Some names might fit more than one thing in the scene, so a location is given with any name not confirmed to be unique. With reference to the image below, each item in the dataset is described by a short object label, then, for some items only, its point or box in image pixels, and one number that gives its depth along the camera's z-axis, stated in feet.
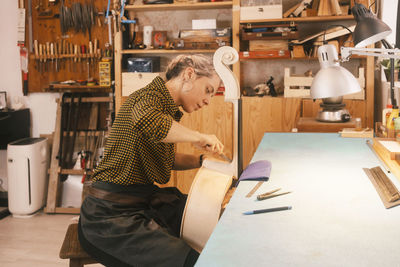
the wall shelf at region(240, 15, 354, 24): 12.17
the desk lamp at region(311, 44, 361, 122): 6.89
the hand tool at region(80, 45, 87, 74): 14.35
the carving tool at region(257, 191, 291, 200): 4.83
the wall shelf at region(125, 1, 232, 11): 12.95
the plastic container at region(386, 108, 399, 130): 7.99
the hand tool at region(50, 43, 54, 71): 14.43
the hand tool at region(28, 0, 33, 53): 14.68
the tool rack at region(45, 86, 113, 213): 14.28
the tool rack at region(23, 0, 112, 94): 14.30
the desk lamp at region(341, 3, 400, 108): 6.07
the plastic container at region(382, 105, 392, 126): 8.72
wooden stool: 5.95
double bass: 5.51
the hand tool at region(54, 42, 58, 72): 14.47
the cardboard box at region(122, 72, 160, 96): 13.44
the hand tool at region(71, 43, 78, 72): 14.37
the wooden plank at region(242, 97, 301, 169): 12.43
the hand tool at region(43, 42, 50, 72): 14.53
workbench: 3.28
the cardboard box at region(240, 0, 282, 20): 12.45
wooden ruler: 4.59
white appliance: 13.58
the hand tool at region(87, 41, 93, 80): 14.27
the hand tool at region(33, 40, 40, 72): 14.57
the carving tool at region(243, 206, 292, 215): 4.34
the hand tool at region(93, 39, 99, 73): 14.29
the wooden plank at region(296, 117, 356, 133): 10.16
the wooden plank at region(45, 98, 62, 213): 14.38
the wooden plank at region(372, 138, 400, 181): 5.83
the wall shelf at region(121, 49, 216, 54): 13.01
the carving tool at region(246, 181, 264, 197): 5.02
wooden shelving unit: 12.06
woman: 5.49
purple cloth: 5.61
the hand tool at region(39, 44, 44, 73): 14.51
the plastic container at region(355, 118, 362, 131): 9.64
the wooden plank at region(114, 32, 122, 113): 13.53
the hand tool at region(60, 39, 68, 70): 14.44
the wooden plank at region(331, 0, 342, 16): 12.08
